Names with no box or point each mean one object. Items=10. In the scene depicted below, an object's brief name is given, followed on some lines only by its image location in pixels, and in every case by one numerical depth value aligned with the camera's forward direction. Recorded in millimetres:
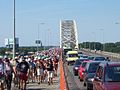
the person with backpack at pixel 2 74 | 18127
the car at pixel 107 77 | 11836
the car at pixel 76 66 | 35969
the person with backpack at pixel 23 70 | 19234
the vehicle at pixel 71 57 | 64387
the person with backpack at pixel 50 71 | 24983
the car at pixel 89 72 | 20808
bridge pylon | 148375
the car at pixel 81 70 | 28069
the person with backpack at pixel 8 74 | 18853
